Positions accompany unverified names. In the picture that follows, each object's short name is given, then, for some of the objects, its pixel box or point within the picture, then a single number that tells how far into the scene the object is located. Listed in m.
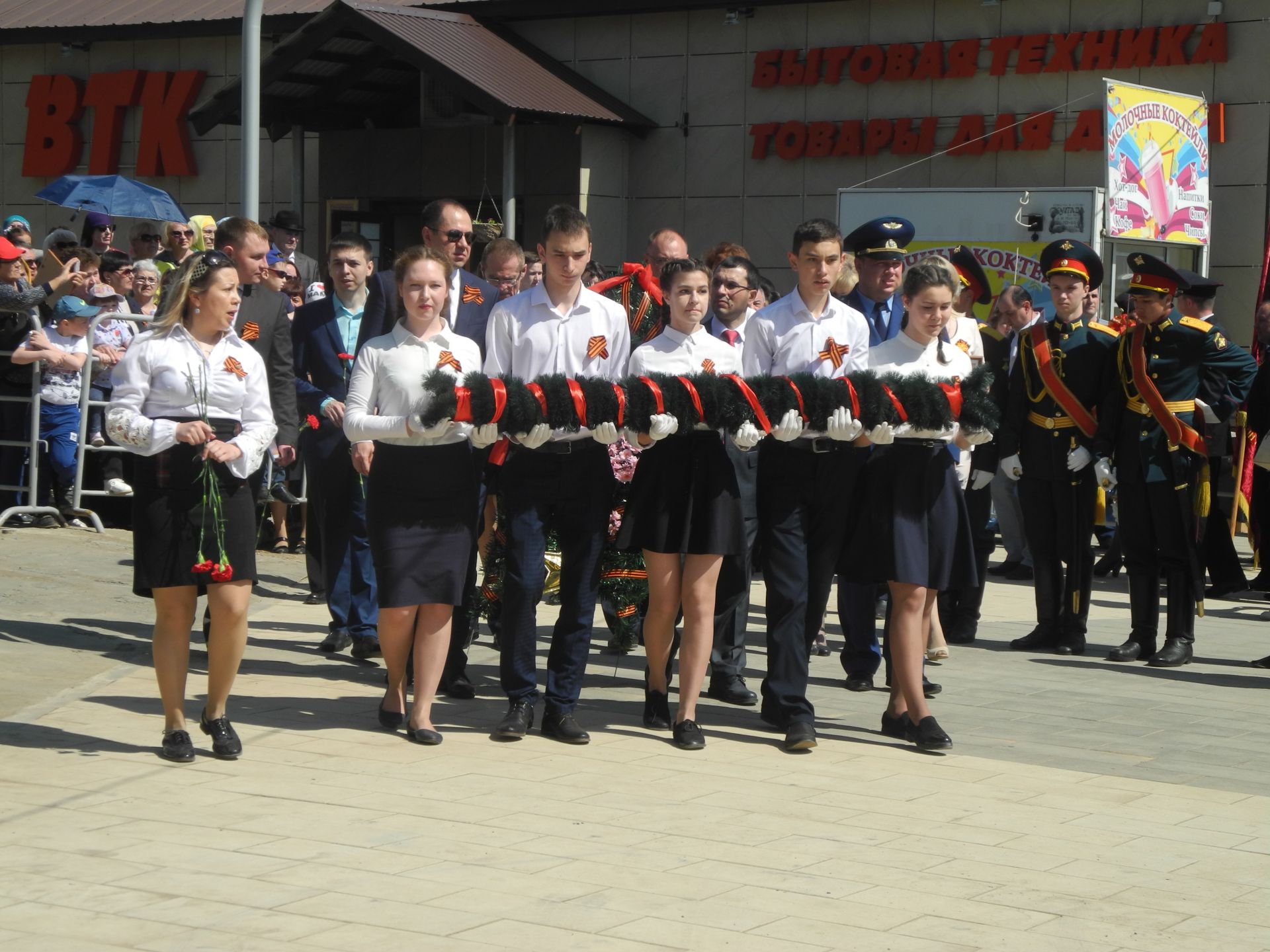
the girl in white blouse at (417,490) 6.80
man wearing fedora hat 13.52
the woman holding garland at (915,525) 6.91
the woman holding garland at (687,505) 6.88
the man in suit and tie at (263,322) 8.66
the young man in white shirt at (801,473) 7.02
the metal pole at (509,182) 19.31
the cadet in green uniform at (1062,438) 9.57
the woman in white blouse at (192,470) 6.32
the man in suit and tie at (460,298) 7.72
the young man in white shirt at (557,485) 6.91
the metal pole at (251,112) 11.23
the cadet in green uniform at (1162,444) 9.40
